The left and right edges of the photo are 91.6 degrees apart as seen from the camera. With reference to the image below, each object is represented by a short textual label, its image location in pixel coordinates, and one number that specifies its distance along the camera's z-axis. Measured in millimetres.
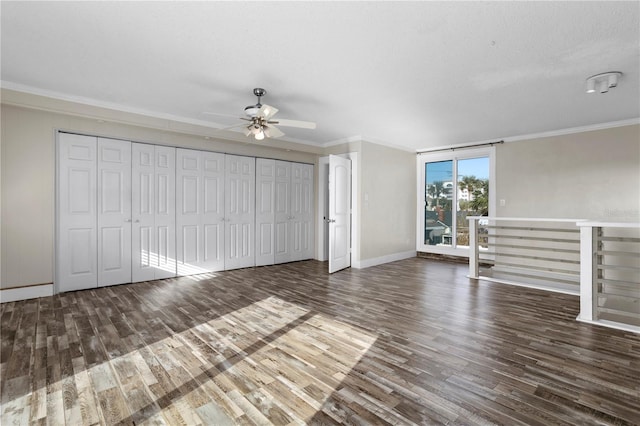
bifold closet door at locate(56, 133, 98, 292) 4121
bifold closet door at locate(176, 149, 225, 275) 5105
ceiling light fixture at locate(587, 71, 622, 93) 3091
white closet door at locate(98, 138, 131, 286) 4410
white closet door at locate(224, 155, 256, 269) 5621
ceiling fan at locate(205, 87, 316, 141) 3492
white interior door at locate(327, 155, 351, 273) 5543
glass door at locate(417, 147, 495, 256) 6484
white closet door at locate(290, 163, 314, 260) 6543
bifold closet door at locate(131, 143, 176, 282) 4695
